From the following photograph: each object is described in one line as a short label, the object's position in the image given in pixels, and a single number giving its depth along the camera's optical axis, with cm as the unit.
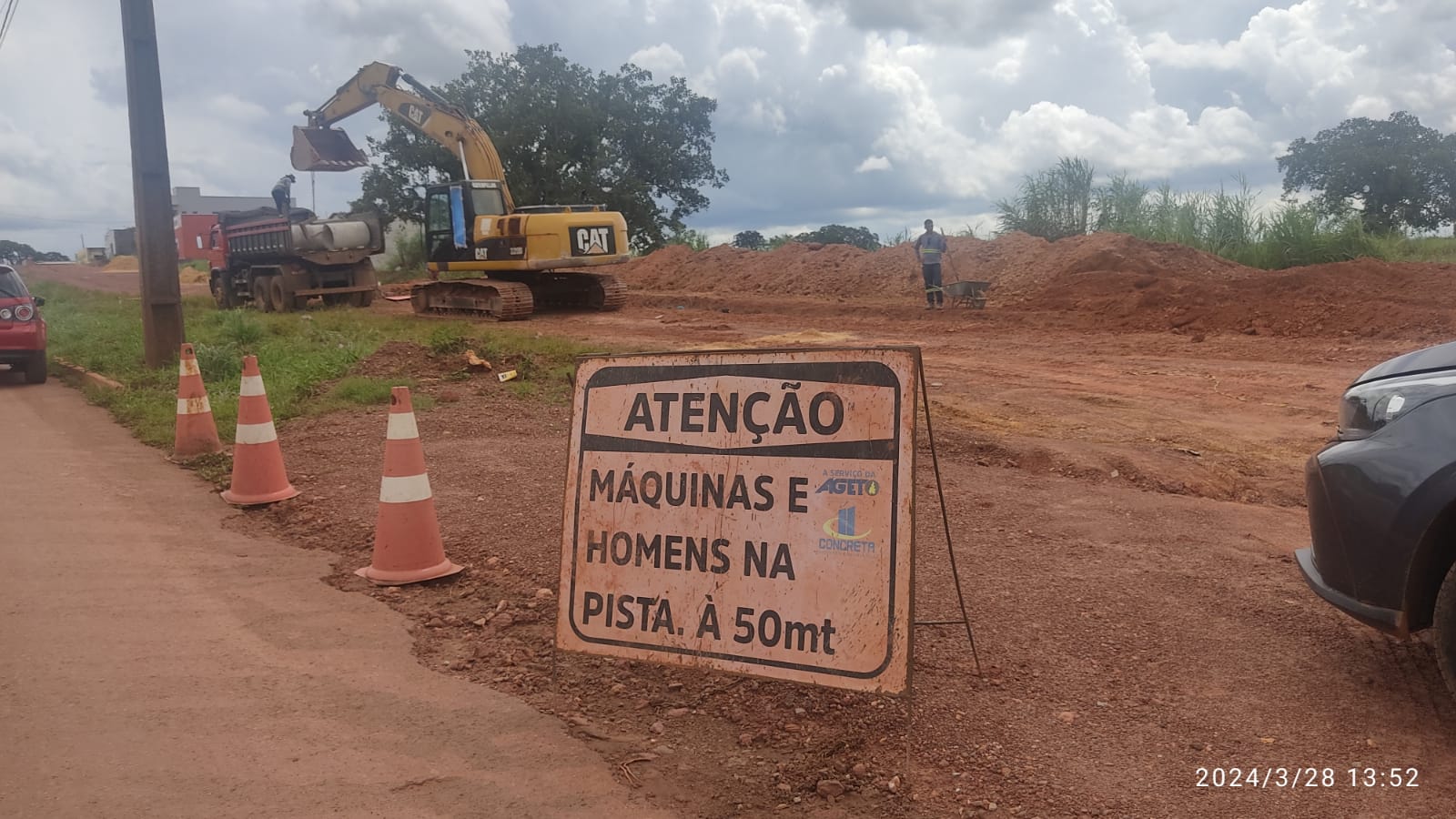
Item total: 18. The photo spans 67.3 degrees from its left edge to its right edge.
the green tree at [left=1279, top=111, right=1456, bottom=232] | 4441
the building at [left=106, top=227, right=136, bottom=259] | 7869
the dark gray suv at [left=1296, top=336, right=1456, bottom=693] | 334
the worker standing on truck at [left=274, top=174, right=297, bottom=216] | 2458
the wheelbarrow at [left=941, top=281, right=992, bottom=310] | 2142
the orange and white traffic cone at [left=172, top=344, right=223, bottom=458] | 814
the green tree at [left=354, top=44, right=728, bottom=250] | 3997
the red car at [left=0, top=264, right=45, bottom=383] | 1303
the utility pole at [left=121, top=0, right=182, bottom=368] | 1264
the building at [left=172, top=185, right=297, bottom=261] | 4531
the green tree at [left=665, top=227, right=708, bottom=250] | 3953
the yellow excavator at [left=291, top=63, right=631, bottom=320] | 1992
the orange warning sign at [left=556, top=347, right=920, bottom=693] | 346
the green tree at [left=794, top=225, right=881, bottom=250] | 4212
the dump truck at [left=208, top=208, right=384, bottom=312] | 2377
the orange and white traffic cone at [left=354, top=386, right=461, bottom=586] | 520
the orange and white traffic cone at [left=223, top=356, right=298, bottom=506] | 674
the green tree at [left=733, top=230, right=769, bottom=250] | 4001
